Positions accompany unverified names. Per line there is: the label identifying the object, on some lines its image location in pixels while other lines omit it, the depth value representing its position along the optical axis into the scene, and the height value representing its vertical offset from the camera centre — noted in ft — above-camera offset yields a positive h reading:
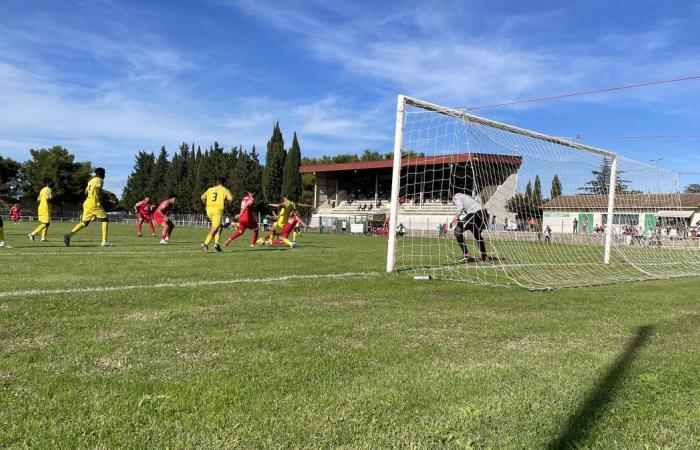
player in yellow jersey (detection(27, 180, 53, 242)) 47.73 +0.23
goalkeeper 36.47 +0.48
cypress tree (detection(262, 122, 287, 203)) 214.90 +19.22
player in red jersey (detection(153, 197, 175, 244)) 53.57 -0.18
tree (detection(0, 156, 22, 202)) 240.32 +17.16
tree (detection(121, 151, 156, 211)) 255.70 +18.37
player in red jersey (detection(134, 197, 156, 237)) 72.43 +0.44
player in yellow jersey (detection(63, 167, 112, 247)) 42.22 +0.85
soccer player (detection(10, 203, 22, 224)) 146.92 -1.40
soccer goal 30.99 +0.98
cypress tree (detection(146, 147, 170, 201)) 249.14 +17.62
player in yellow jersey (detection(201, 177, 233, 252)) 41.89 +1.17
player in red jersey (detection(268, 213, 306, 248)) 53.11 -0.78
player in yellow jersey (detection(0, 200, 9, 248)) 39.60 -2.41
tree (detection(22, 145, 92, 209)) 227.61 +16.85
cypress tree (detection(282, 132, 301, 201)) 211.20 +18.84
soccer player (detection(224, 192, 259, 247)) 47.74 +0.09
